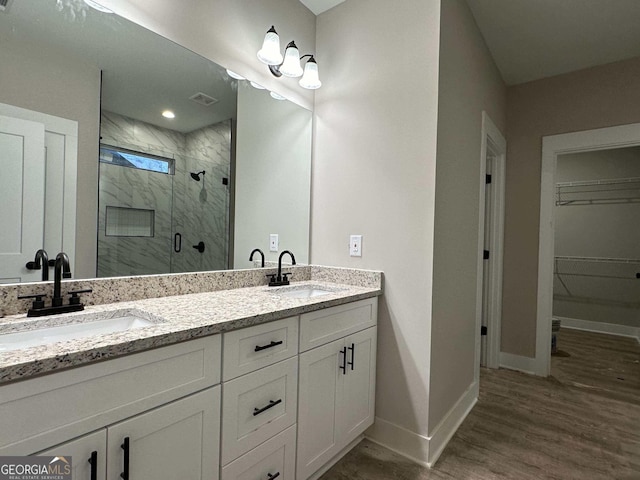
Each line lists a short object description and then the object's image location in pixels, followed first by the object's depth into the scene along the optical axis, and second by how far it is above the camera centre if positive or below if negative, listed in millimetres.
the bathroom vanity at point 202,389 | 758 -464
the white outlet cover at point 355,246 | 2023 -45
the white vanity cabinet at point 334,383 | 1438 -702
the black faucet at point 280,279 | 1942 -254
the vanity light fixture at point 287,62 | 1778 +994
